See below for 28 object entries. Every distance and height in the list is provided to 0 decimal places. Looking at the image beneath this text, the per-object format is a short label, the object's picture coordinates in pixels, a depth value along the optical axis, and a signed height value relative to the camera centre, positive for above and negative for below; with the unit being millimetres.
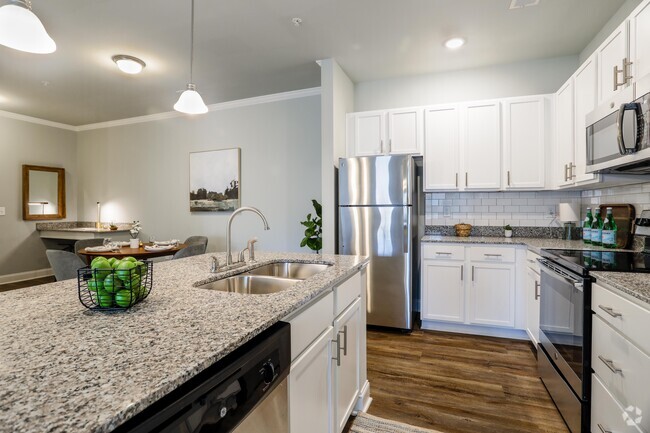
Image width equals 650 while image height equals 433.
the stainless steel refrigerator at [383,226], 3189 -122
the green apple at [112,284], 970 -207
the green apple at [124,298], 986 -251
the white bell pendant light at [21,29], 1415 +823
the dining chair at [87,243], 3857 -360
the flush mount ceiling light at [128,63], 3293 +1510
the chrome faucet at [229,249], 1687 -186
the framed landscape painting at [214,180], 4734 +497
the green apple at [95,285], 966 -208
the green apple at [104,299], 975 -252
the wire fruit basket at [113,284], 968 -209
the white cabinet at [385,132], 3488 +890
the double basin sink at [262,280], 1572 -337
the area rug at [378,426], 1796 -1176
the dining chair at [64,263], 2871 -428
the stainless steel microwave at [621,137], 1640 +429
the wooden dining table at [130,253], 3355 -406
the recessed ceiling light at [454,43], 2980 +1572
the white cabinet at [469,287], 2994 -685
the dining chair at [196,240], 4228 -340
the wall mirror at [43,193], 5441 +365
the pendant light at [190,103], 2270 +770
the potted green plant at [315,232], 3797 -207
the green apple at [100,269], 960 -160
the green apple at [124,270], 973 -165
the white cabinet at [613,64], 1955 +947
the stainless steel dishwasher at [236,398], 563 -378
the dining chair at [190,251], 3328 -386
